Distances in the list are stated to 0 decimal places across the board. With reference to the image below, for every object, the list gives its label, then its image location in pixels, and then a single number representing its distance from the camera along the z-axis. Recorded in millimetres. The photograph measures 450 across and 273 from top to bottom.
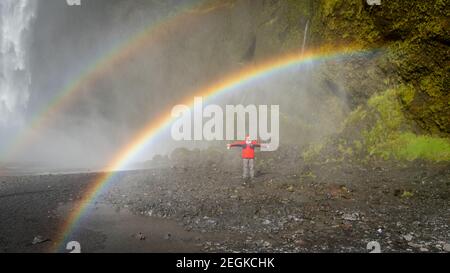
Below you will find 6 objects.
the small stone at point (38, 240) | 10373
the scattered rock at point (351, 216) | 11266
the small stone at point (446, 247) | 8612
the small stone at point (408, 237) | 9367
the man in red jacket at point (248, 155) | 17875
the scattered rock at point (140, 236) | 10680
